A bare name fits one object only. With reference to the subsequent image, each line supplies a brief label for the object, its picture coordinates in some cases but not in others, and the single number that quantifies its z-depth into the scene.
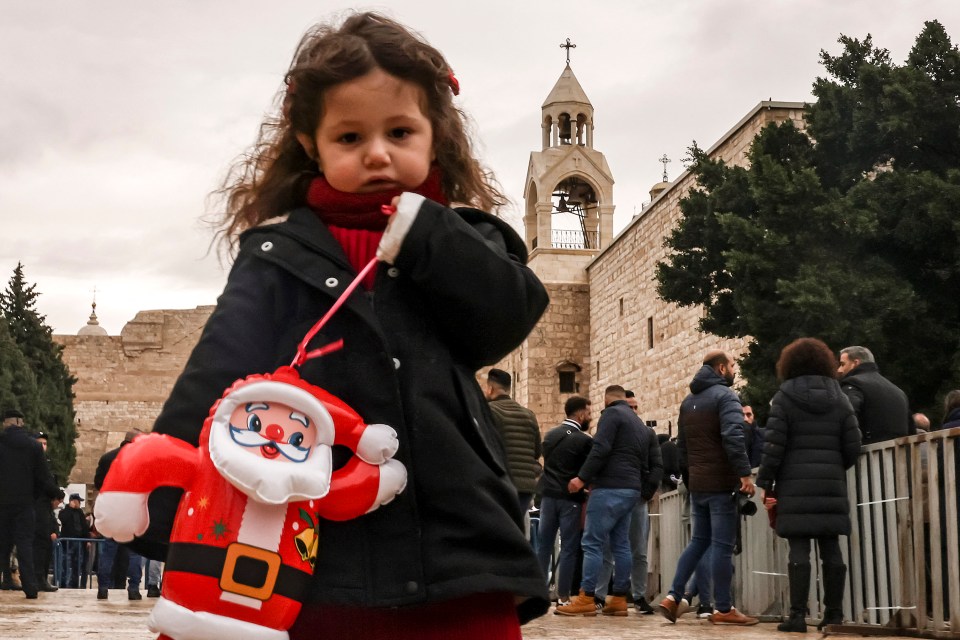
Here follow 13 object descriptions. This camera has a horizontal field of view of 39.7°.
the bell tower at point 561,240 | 39.50
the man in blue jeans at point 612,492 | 9.31
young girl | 1.74
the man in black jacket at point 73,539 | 17.64
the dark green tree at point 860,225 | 18.75
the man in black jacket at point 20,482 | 11.73
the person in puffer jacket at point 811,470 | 7.33
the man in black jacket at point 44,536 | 13.06
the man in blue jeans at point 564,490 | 10.04
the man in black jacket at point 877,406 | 8.05
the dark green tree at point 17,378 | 32.06
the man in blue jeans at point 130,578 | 11.63
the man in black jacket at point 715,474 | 8.29
